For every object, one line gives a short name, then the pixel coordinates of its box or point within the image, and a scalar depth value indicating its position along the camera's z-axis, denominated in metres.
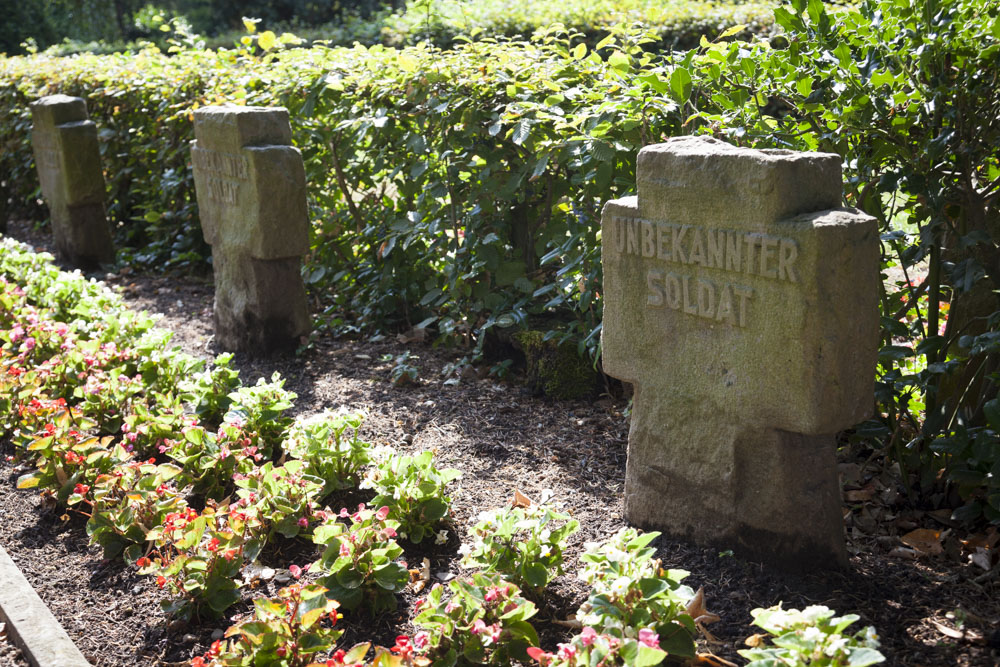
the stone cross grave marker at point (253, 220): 4.99
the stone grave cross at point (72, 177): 7.45
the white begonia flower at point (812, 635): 2.04
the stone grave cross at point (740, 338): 2.54
